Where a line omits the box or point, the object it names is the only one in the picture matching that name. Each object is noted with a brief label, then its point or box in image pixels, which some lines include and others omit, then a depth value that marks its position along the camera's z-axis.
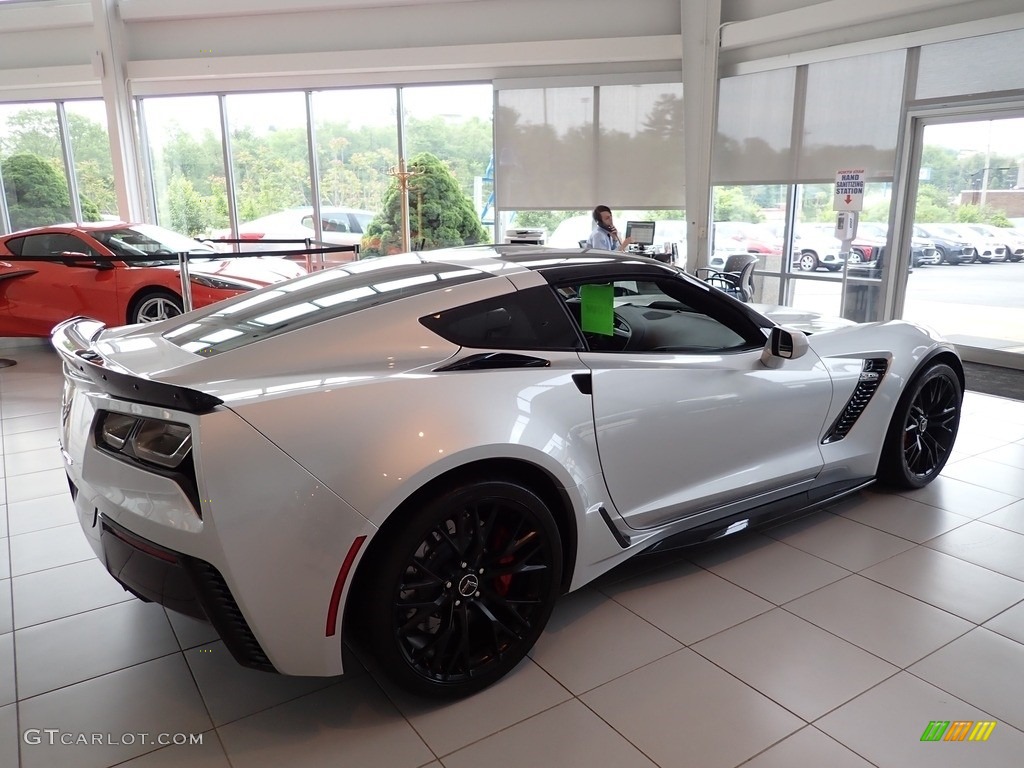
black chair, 7.87
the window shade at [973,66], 6.40
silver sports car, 1.75
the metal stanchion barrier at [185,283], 5.32
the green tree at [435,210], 10.36
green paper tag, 2.50
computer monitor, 8.29
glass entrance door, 6.71
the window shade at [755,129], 8.42
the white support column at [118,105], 10.33
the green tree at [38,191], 11.80
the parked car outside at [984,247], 6.82
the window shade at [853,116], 7.38
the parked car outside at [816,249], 8.29
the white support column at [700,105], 8.77
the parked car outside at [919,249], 7.36
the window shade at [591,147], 9.53
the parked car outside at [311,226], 10.92
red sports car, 6.62
